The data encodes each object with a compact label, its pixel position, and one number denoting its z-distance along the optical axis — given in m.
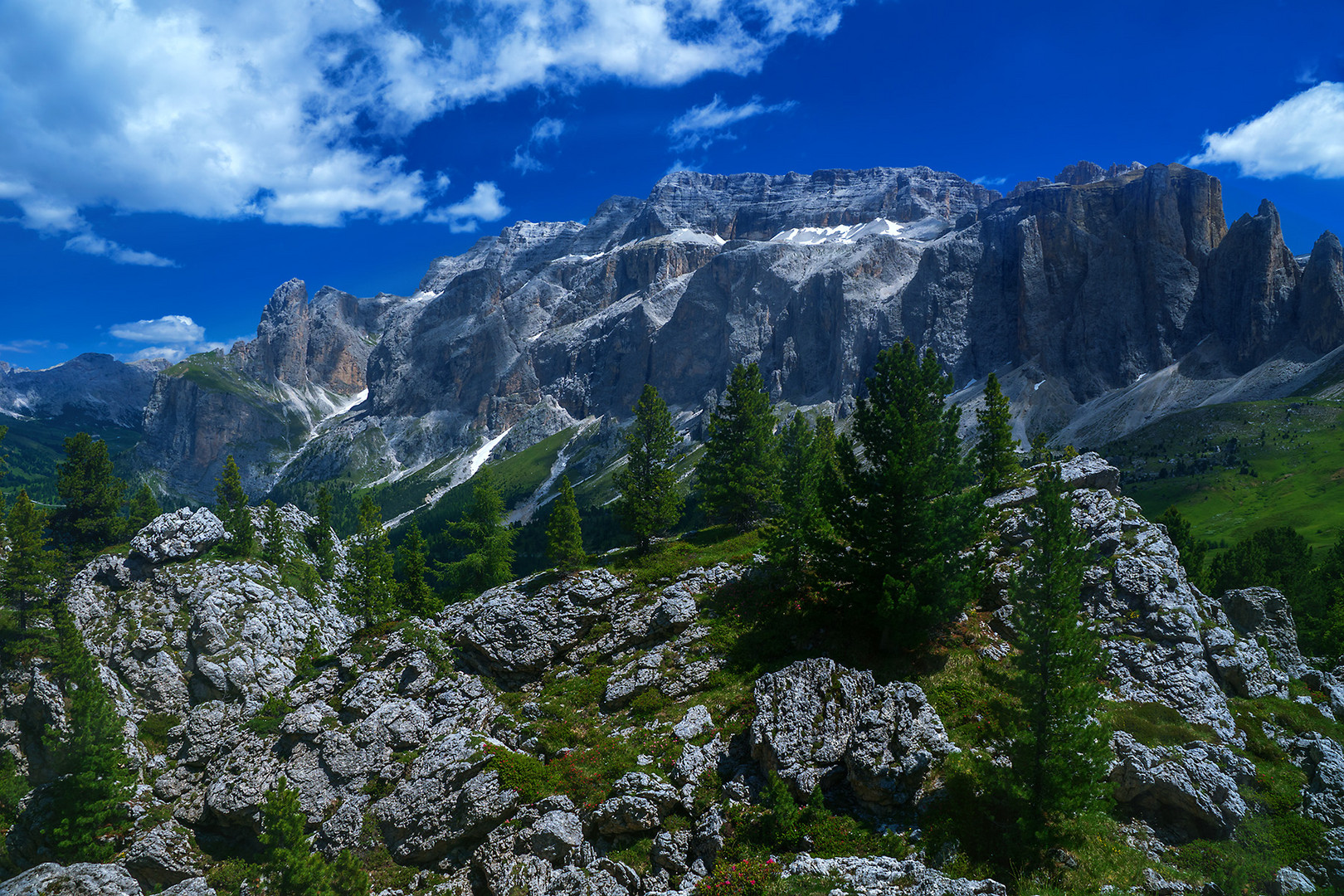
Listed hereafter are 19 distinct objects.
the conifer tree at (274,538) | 69.88
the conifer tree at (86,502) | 67.25
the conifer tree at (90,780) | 38.34
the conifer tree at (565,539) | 46.84
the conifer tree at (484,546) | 54.66
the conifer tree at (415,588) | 53.09
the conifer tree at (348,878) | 27.38
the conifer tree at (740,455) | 52.50
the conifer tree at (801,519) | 33.72
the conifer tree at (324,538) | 79.94
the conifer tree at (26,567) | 54.88
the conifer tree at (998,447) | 52.41
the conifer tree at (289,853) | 27.97
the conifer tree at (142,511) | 73.44
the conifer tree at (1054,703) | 19.50
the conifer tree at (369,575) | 58.00
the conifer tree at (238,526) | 67.06
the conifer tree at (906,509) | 28.58
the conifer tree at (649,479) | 50.06
